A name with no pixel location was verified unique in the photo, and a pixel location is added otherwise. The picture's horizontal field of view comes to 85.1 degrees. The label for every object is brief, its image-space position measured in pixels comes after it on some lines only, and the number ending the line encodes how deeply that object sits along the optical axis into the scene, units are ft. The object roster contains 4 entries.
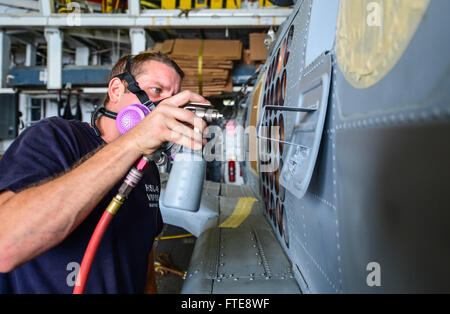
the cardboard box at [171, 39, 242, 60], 14.49
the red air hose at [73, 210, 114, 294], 2.50
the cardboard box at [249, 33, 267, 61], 14.49
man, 2.32
